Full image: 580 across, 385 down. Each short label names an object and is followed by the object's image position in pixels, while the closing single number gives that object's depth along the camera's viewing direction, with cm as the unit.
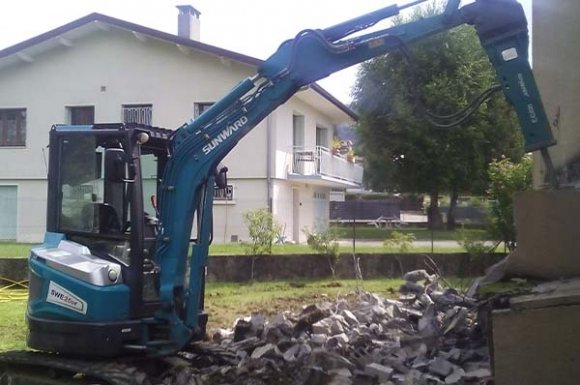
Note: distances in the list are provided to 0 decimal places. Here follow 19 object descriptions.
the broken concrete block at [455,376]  609
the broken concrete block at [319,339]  746
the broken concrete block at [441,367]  633
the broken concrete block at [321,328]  784
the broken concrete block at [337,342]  735
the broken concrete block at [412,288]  967
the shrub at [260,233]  1631
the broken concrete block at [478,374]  599
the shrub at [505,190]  1435
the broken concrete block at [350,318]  832
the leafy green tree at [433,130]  3303
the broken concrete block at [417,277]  1072
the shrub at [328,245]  1617
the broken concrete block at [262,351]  700
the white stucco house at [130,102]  2394
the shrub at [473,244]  1550
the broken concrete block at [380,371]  626
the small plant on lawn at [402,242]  1658
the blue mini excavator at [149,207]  608
